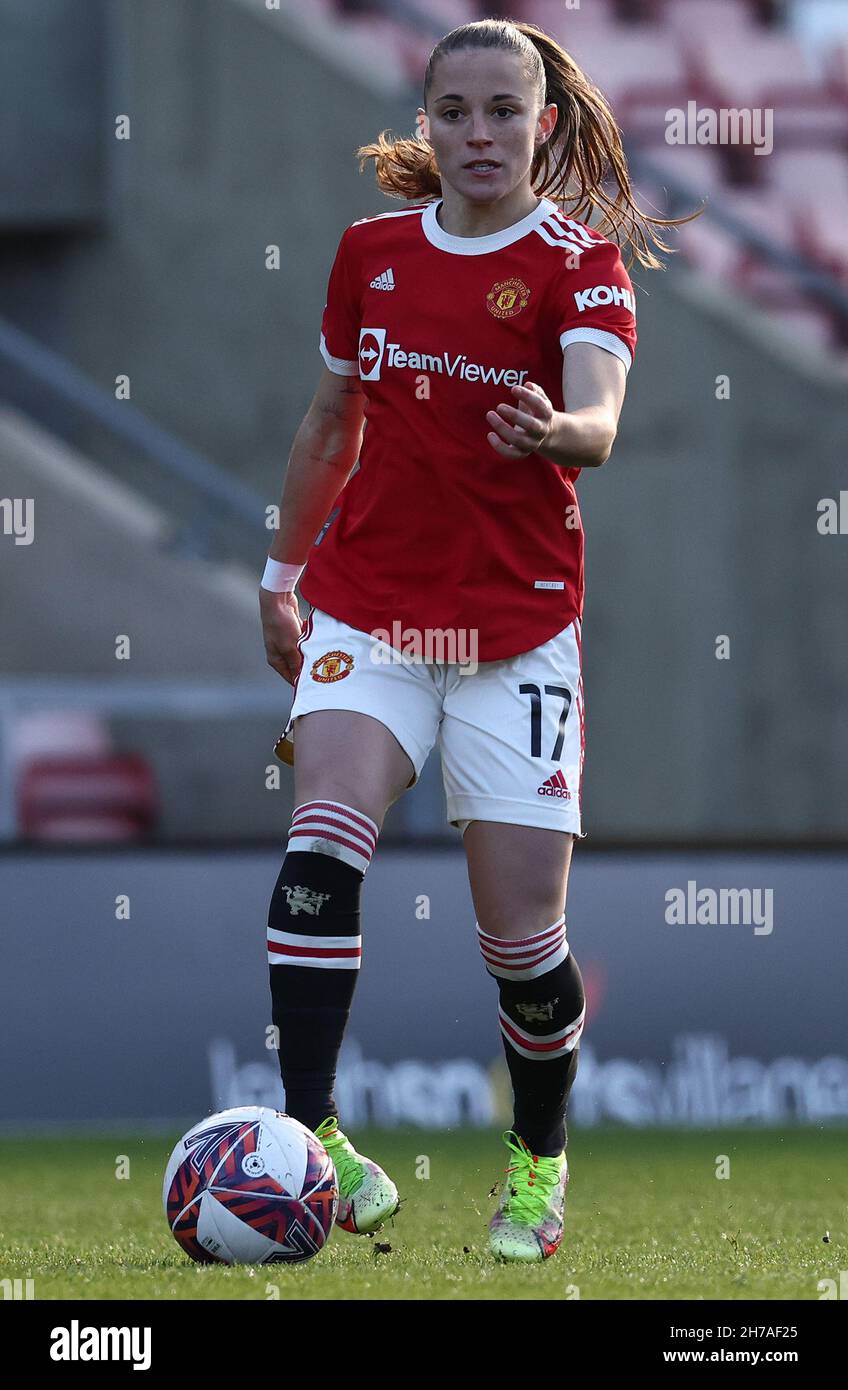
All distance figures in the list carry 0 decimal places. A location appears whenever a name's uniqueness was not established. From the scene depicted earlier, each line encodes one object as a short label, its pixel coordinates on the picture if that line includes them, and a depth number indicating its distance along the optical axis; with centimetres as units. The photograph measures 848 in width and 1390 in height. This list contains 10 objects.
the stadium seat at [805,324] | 1048
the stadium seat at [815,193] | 1109
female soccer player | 334
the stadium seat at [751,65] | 1127
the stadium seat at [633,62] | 1119
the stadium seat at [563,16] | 1145
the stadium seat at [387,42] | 1083
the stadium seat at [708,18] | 1147
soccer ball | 311
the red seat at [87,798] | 898
